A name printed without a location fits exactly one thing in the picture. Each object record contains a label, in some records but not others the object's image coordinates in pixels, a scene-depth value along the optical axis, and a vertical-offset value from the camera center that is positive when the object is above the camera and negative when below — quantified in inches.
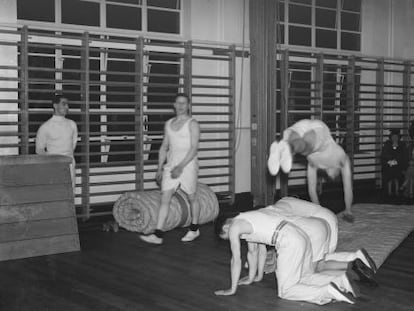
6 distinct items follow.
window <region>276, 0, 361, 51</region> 381.1 +68.9
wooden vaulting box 211.8 -29.0
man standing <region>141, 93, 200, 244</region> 232.5 -12.6
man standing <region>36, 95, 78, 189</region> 247.6 -2.8
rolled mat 249.0 -35.1
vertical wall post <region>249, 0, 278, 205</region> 331.3 +21.3
